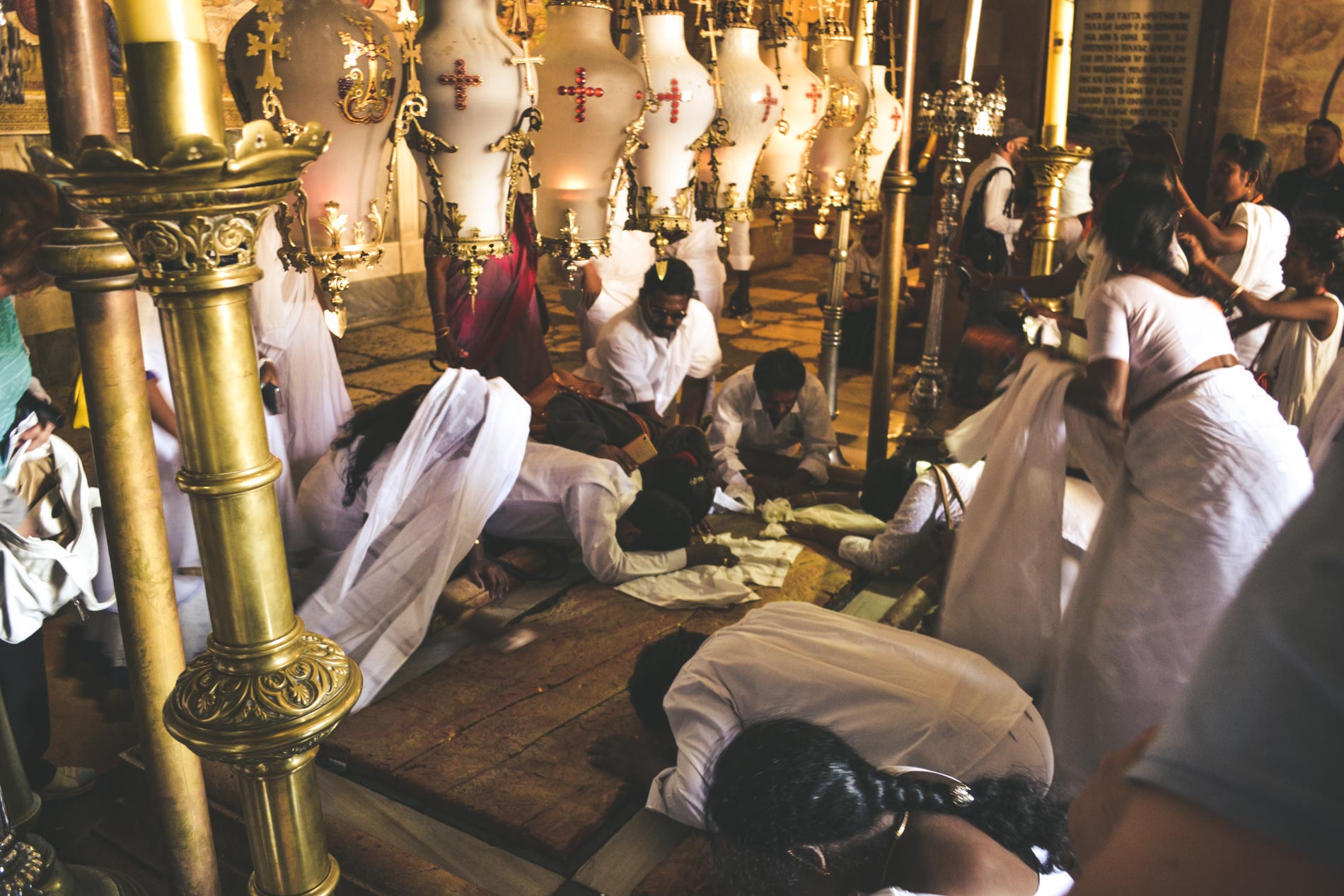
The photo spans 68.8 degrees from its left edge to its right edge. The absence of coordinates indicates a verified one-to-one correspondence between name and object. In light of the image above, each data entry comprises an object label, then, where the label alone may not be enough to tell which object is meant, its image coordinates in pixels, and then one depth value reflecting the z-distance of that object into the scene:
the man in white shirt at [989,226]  6.37
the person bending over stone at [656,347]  4.70
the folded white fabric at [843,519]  3.92
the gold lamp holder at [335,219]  1.13
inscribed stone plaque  6.46
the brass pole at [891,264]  3.53
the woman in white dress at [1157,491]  2.50
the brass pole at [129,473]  1.07
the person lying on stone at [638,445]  4.02
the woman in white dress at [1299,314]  4.01
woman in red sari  4.68
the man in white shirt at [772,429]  4.50
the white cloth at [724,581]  3.37
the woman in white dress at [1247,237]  4.42
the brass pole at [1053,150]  2.71
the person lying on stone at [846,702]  2.01
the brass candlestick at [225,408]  0.75
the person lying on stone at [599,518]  3.48
